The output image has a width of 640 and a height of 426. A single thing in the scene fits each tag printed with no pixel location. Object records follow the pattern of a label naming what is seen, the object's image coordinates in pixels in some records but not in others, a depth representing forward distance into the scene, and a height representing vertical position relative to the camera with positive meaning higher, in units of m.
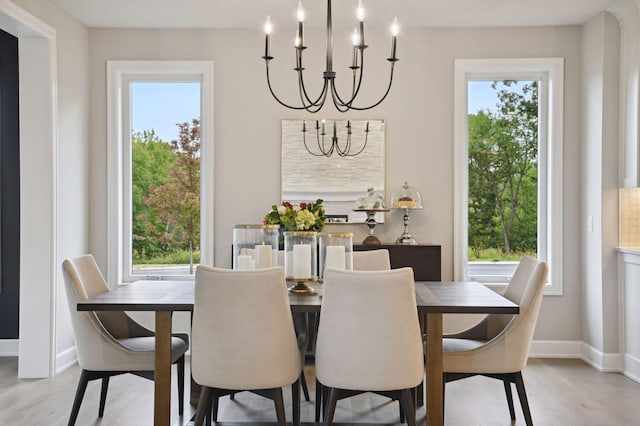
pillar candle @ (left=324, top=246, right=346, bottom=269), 3.09 -0.25
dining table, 2.81 -0.48
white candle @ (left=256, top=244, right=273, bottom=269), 3.21 -0.26
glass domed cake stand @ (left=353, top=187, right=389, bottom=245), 4.79 +0.00
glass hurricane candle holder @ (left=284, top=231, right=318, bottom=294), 3.07 -0.25
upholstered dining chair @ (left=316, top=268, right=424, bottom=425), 2.62 -0.56
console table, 4.62 -0.39
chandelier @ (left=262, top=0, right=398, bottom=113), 2.78 +0.79
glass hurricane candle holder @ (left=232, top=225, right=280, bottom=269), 3.18 -0.20
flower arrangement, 3.38 -0.06
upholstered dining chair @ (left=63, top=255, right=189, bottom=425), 3.05 -0.74
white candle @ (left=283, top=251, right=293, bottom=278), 3.09 -0.30
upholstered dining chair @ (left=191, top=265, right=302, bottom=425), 2.65 -0.57
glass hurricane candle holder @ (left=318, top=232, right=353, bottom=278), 3.10 -0.22
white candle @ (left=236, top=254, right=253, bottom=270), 3.17 -0.29
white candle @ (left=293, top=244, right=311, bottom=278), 3.06 -0.27
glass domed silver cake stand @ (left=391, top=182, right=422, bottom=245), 4.79 +0.04
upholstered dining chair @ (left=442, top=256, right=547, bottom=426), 3.07 -0.75
